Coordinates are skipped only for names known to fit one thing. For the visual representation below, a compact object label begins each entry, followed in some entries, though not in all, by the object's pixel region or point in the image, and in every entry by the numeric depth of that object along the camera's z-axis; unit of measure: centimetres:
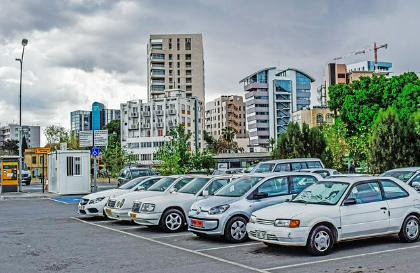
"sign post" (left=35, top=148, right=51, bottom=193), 3584
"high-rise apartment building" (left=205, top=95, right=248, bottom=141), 14625
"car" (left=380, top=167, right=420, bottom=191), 1731
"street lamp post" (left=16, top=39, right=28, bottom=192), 3581
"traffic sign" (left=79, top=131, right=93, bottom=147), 3495
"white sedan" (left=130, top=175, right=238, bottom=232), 1347
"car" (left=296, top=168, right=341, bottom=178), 1947
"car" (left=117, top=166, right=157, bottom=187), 3084
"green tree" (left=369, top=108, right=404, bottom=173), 3391
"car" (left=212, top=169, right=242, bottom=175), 3512
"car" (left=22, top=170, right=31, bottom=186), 4929
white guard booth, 3212
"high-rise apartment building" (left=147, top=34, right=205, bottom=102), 11144
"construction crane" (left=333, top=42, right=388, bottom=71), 15355
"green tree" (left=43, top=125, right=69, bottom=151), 8031
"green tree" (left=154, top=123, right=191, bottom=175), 3594
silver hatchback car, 1136
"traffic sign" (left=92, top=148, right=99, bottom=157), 3169
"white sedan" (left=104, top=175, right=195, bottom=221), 1512
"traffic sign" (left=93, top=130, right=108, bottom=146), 3494
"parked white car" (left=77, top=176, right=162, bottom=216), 1725
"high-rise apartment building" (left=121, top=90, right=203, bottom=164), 10038
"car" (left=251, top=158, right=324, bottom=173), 2215
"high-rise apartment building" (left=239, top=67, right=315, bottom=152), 12588
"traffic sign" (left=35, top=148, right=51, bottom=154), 3584
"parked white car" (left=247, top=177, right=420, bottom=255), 956
